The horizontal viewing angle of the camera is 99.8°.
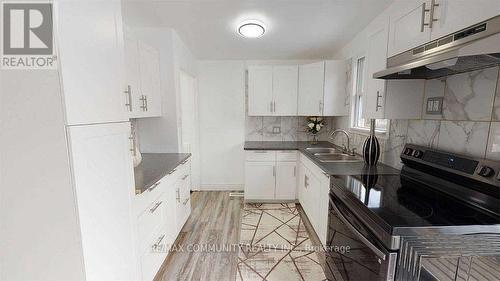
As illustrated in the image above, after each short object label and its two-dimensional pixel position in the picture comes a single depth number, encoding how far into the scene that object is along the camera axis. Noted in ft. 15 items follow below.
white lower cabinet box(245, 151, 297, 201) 10.50
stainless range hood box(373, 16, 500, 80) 2.73
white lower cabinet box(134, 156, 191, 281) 5.14
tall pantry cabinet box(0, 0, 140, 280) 2.65
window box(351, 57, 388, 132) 9.02
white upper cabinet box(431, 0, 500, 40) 2.91
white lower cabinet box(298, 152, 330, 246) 6.85
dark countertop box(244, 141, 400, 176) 5.87
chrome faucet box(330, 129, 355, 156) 9.02
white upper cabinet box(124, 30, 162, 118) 6.36
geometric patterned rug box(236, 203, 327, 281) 6.19
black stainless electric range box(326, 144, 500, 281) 3.01
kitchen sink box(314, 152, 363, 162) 8.62
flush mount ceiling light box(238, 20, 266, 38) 7.79
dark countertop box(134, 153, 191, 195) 5.32
